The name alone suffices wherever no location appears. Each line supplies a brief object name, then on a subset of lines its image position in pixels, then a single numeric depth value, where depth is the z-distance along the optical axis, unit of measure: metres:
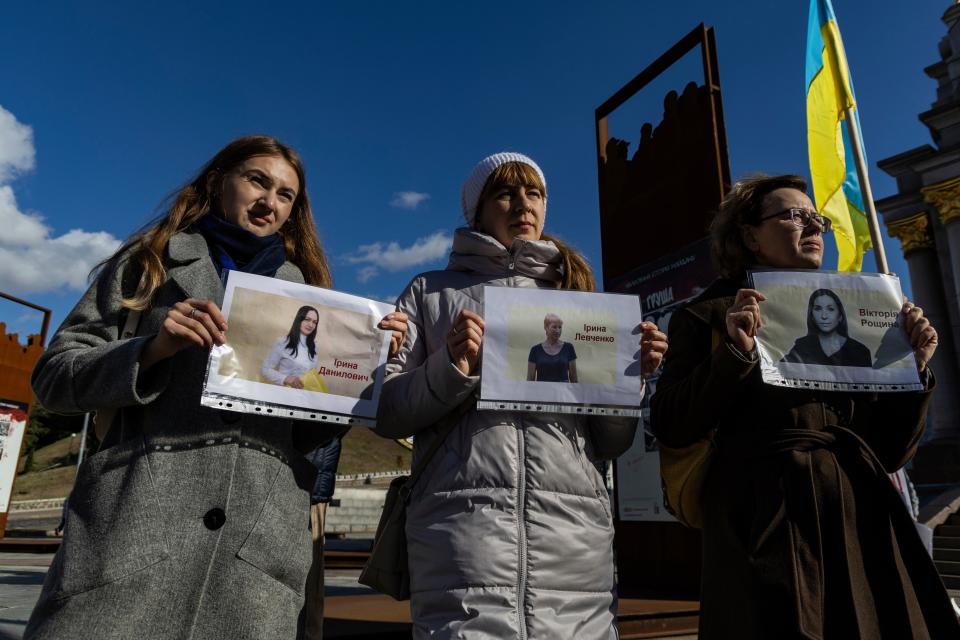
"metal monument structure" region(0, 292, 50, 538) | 11.54
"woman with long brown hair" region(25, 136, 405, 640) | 1.49
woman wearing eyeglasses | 1.72
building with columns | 17.25
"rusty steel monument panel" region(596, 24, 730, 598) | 5.29
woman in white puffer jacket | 1.75
